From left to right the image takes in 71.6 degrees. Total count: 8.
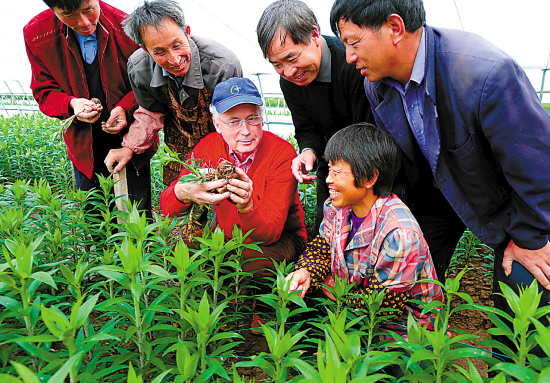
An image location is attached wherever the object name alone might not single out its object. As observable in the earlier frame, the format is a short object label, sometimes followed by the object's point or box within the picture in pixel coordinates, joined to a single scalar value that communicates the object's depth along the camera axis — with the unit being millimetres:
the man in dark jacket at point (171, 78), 2508
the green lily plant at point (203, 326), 1359
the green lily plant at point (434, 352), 1253
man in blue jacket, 1682
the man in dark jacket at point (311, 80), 2168
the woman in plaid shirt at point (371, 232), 1984
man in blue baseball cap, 2297
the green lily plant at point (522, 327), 1114
